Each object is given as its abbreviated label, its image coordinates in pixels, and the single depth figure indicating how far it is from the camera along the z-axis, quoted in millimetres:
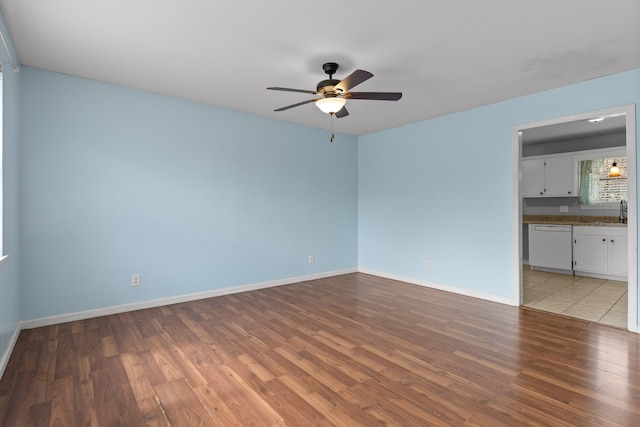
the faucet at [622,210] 5359
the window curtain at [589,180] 5746
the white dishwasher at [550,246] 5500
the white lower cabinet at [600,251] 4941
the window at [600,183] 5520
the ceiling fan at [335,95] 2648
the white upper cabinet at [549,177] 5832
